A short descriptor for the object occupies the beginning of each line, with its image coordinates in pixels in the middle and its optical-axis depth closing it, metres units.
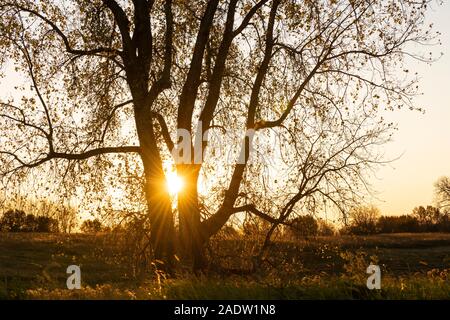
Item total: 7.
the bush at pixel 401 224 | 66.88
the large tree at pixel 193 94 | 17.67
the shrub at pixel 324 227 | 17.72
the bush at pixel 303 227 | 17.86
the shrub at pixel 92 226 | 18.22
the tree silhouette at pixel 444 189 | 105.31
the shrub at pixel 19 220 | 17.89
